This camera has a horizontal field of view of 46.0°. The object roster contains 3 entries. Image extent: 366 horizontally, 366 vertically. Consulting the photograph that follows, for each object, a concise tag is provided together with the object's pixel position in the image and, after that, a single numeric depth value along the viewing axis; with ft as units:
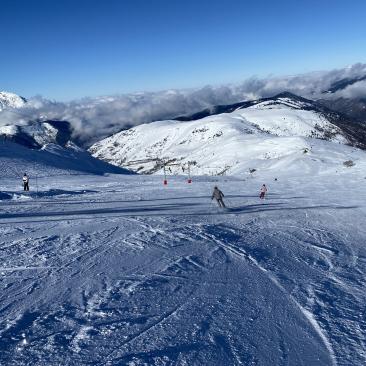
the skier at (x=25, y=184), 119.34
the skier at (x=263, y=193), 112.06
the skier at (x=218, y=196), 93.09
